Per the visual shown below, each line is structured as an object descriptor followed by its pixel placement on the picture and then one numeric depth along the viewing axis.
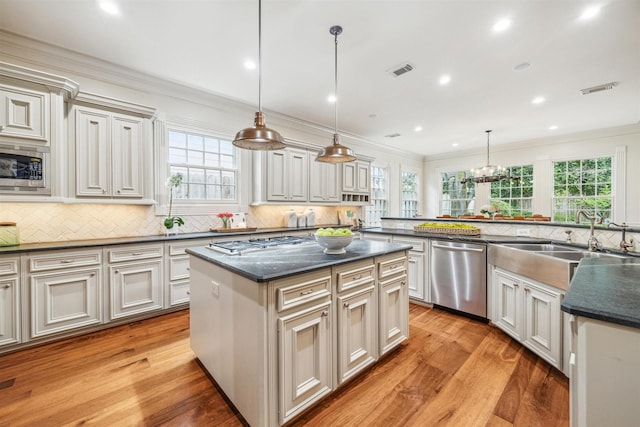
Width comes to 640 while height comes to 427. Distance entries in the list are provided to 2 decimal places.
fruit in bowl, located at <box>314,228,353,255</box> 2.08
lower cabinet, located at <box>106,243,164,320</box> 2.90
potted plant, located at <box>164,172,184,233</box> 3.50
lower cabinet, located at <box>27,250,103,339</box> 2.50
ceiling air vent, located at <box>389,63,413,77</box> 3.24
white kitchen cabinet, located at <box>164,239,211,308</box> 3.25
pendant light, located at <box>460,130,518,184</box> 5.84
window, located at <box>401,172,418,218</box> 8.16
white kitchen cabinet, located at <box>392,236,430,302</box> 3.62
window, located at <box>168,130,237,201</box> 3.90
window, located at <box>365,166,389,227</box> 7.10
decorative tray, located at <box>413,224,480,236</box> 3.51
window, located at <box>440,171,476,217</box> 7.87
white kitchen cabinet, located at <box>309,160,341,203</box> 5.04
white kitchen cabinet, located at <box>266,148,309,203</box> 4.46
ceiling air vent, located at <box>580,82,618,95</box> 3.67
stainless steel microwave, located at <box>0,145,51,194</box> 2.48
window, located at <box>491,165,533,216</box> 6.86
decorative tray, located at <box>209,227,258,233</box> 3.90
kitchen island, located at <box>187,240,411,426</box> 1.52
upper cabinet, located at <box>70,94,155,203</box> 2.90
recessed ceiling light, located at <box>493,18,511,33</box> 2.44
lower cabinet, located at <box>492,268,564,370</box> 2.16
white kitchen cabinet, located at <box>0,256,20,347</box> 2.36
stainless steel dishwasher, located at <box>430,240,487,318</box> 3.11
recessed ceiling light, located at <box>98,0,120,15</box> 2.28
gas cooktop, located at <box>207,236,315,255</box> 2.11
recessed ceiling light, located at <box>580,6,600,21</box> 2.28
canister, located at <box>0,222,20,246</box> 2.54
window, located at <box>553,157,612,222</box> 5.87
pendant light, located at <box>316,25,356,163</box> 2.39
